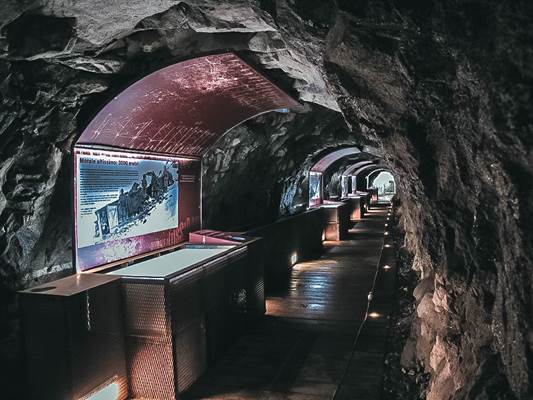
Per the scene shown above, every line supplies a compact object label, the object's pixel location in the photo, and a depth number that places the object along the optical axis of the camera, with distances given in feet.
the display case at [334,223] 61.16
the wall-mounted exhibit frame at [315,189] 62.35
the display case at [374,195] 134.85
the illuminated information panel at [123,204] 18.47
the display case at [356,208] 82.47
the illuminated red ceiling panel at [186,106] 19.07
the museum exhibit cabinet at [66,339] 14.66
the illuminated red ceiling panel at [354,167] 91.66
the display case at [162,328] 17.17
